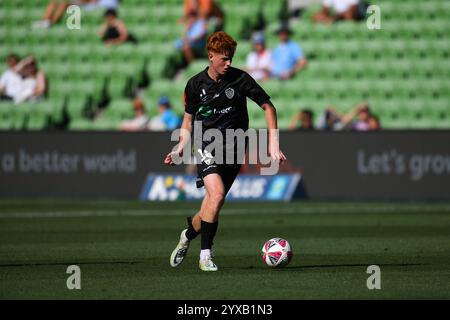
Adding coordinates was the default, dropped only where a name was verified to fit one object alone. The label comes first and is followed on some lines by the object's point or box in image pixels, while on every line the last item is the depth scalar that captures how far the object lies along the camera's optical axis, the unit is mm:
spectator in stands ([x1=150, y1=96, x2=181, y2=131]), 23656
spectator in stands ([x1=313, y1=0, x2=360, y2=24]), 25938
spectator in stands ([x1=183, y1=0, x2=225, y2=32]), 26312
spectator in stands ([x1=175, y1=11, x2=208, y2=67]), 26109
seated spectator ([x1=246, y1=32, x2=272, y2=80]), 24922
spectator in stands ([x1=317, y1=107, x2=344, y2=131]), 23312
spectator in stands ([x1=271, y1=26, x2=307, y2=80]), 24969
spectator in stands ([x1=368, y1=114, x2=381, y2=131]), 22961
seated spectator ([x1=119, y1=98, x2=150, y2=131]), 24547
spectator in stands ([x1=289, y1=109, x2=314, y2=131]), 22891
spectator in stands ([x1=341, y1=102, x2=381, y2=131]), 23031
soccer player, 10671
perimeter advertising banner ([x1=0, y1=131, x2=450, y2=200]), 21562
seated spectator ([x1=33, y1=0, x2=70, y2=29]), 27875
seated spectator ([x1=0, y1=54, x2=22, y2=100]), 25984
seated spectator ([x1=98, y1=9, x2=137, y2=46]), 27016
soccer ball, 11023
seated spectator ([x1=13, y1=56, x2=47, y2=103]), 26062
